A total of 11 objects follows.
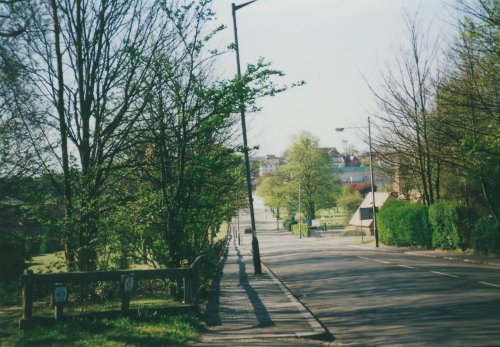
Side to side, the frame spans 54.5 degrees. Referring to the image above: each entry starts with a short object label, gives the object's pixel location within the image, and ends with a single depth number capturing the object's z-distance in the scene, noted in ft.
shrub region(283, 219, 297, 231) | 307.27
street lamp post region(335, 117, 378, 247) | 110.01
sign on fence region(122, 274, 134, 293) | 32.04
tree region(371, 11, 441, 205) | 93.09
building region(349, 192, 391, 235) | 193.12
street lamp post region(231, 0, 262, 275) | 67.15
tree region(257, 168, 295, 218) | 281.54
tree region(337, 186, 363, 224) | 268.00
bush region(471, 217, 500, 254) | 74.43
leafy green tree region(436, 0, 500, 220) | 60.35
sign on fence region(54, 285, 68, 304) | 30.88
